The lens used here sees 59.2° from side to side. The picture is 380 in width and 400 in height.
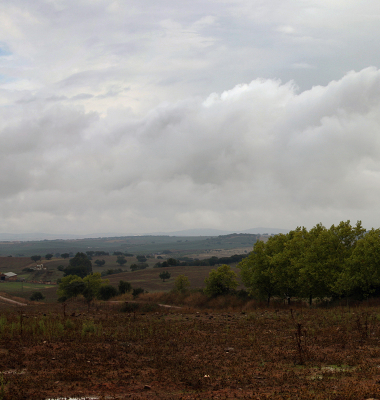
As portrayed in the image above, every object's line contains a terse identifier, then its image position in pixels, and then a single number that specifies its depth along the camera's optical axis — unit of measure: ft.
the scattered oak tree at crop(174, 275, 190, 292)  238.48
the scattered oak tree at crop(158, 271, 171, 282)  435.53
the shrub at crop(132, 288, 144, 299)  238.70
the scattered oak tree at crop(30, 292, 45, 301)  306.92
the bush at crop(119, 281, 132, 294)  269.64
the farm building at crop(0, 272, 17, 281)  514.68
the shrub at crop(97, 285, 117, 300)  255.91
